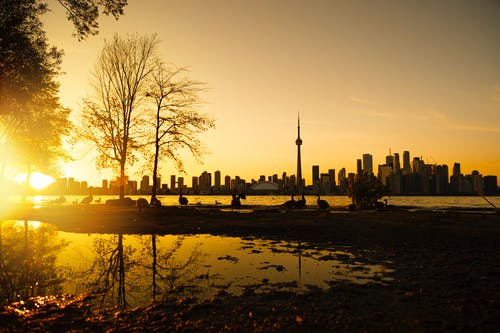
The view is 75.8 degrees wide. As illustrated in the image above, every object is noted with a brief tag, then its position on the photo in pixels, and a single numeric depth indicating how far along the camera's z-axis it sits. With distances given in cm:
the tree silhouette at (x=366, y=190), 4031
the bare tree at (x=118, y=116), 3494
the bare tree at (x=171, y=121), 3616
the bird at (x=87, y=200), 5293
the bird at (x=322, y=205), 3991
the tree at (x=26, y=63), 1551
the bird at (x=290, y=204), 4133
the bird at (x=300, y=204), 4214
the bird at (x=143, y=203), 3324
